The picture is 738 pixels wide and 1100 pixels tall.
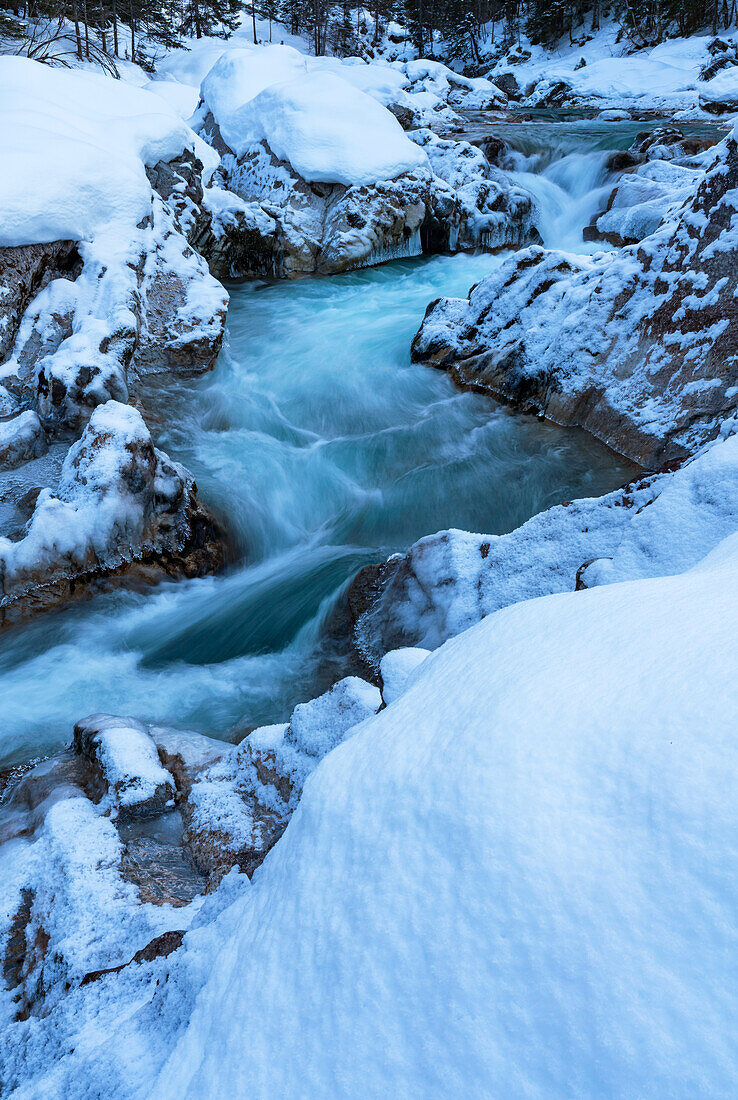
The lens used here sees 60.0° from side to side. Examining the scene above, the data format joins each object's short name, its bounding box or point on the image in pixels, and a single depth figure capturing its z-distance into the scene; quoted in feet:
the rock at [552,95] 72.54
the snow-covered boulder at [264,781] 7.34
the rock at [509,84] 80.38
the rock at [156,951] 5.66
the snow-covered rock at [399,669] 7.55
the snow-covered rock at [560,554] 8.86
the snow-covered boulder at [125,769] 8.02
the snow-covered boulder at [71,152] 19.04
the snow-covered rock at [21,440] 16.97
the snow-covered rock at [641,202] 28.55
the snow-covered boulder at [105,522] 13.64
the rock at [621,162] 35.40
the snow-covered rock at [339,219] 31.61
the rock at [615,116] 52.73
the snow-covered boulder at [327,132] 33.24
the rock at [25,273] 18.81
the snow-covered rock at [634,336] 15.02
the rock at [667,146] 34.40
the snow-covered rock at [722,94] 51.24
